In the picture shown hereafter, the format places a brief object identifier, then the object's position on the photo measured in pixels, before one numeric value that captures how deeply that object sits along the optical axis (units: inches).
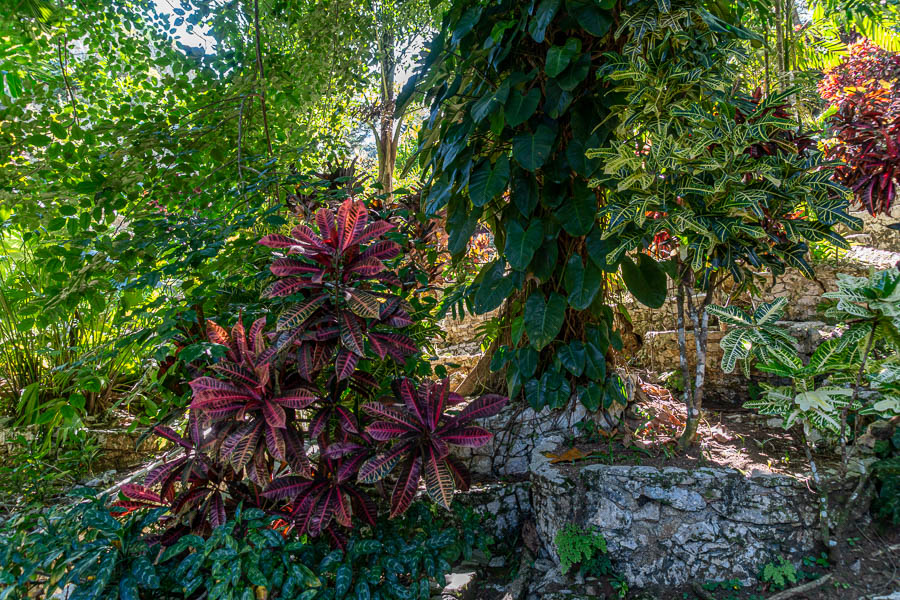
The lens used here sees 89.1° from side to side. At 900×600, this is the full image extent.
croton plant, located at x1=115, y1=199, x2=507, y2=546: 59.9
